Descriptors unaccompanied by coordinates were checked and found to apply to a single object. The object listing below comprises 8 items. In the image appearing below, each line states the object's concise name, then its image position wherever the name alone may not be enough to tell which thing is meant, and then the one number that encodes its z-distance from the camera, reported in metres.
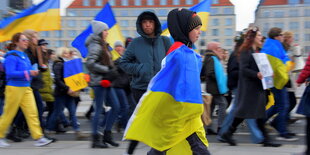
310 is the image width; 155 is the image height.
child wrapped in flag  3.39
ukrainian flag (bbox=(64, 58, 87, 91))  7.25
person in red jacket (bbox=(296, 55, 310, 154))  4.86
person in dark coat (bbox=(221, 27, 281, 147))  5.80
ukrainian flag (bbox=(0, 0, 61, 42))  8.27
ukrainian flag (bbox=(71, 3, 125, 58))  9.44
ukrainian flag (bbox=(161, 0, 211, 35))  9.05
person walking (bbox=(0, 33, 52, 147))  6.00
